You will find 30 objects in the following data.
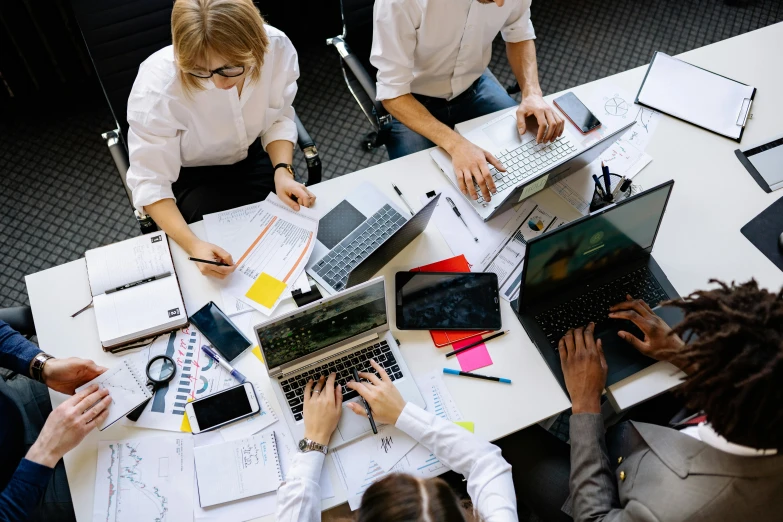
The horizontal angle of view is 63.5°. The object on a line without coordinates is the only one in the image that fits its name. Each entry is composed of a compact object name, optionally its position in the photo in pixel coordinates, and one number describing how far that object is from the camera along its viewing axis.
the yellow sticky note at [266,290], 1.68
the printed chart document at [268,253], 1.69
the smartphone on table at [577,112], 1.95
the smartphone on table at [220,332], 1.61
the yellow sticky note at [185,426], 1.51
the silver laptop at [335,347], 1.46
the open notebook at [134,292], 1.60
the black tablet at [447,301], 1.66
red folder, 1.75
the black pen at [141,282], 1.65
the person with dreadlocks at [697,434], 1.19
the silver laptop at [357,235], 1.67
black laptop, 1.53
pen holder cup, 1.77
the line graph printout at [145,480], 1.42
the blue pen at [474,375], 1.59
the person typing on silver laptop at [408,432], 1.40
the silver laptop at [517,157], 1.78
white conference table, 1.57
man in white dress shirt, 1.88
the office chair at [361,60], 2.09
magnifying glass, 1.55
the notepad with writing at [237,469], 1.44
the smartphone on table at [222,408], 1.52
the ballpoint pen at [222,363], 1.58
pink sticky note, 1.62
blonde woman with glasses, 1.56
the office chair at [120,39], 1.79
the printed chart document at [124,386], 1.50
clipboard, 2.00
